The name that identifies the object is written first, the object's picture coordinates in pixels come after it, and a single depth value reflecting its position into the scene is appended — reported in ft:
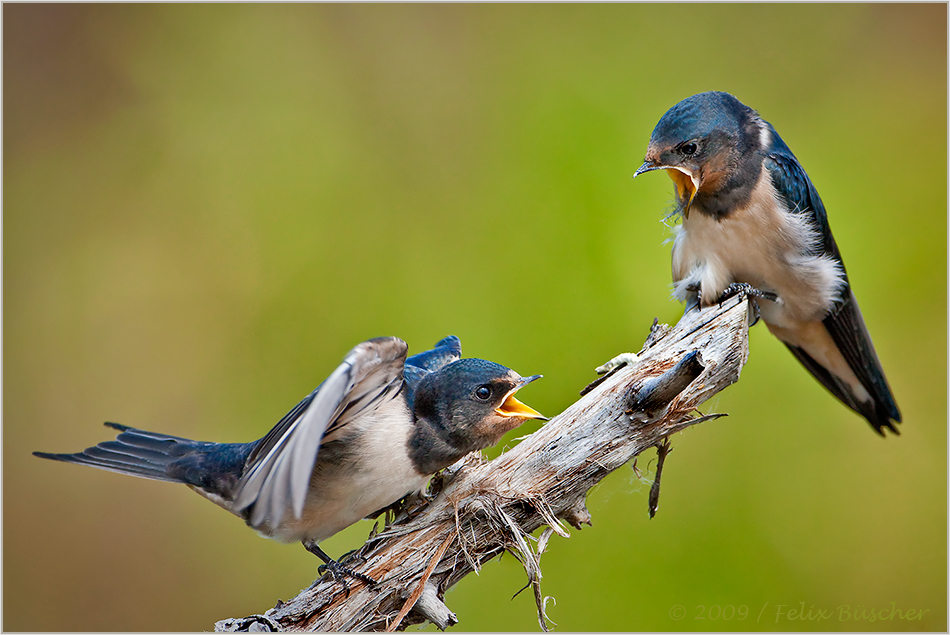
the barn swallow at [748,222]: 12.04
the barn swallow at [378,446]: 11.93
